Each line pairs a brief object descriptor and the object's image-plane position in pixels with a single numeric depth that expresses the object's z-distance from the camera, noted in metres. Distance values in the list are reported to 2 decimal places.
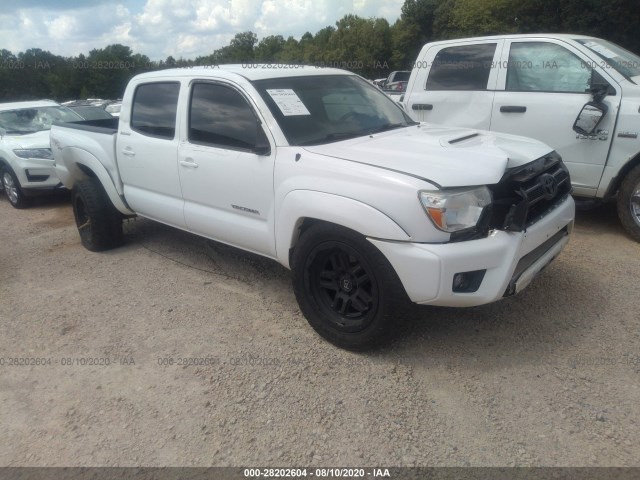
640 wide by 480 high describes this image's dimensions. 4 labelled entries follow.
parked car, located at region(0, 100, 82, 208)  7.97
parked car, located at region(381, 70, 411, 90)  23.96
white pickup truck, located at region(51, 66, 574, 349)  2.88
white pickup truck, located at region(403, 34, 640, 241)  4.80
